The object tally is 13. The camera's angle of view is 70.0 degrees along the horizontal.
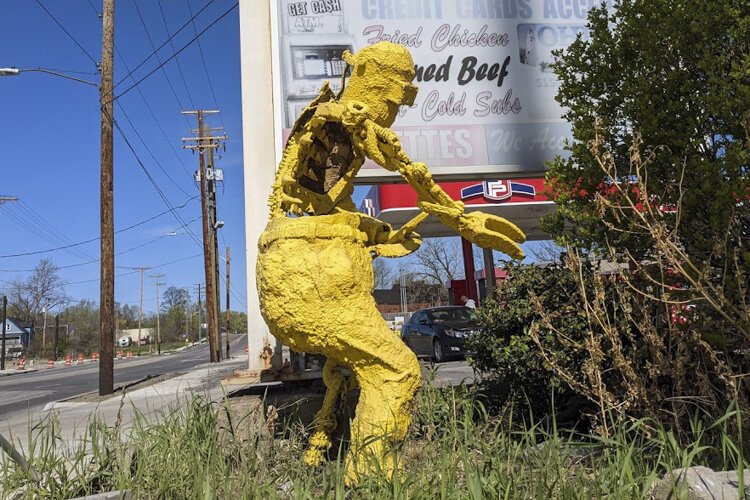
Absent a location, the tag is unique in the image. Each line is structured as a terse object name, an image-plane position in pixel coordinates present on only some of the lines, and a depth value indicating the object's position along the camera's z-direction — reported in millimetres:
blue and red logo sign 11172
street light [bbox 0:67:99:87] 9695
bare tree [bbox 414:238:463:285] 36969
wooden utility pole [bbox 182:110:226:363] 19734
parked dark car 11031
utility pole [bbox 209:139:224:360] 21562
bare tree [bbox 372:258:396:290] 36556
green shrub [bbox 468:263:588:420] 3928
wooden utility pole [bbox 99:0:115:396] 9539
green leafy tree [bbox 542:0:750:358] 3268
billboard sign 6441
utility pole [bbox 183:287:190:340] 64938
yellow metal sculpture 2592
